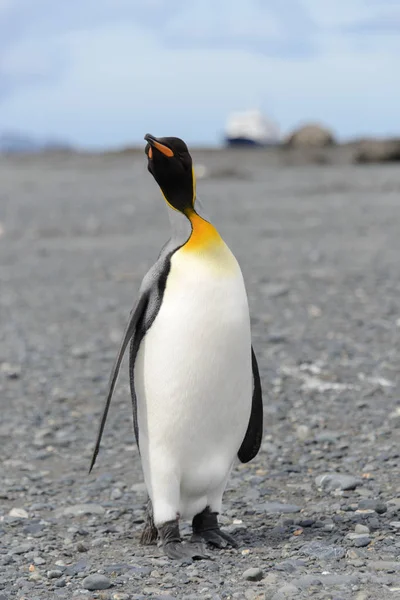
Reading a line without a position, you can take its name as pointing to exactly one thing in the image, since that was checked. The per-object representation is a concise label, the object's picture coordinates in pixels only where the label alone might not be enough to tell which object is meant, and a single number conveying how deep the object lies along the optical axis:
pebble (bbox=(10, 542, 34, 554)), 7.73
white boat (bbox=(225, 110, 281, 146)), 106.69
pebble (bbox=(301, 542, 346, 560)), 6.86
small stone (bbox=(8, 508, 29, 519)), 8.87
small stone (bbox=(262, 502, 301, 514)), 8.34
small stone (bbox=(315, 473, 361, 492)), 8.78
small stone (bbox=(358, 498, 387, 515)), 8.02
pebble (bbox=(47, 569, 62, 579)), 7.08
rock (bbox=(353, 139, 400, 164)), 55.66
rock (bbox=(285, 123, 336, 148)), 70.06
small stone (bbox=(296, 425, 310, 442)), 10.56
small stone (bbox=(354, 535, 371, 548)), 7.12
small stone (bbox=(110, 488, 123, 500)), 9.28
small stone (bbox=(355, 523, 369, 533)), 7.46
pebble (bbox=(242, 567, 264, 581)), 6.54
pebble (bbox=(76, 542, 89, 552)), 7.70
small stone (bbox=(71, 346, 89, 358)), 14.66
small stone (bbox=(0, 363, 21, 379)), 13.86
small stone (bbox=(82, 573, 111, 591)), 6.68
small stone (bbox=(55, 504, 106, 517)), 8.84
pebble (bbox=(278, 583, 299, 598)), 6.16
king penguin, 7.11
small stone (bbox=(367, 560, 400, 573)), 6.48
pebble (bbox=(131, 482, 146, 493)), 9.40
